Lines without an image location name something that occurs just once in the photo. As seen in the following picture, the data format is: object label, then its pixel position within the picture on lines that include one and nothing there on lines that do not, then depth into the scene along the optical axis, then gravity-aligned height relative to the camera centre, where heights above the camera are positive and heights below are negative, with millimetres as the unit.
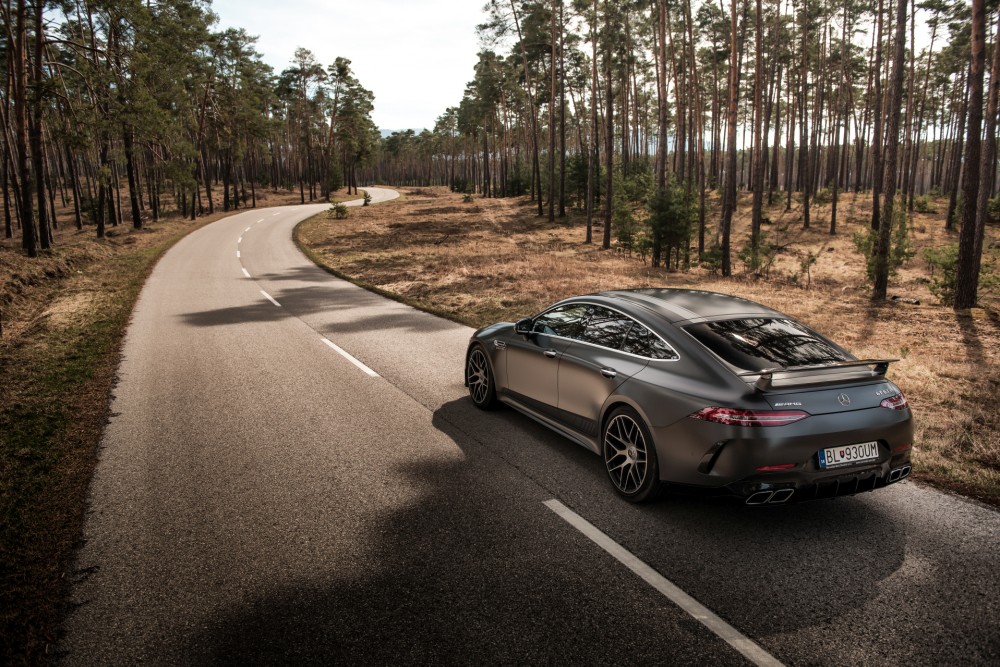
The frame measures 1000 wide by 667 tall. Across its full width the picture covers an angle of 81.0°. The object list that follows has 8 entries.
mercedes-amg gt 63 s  3842 -1296
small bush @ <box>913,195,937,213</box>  40062 +594
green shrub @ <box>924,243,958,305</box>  15000 -1508
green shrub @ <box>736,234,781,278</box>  20562 -1517
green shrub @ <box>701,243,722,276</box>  22016 -1522
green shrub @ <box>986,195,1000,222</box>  35156 +211
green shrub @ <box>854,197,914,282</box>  16656 -1019
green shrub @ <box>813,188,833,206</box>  41906 +1312
